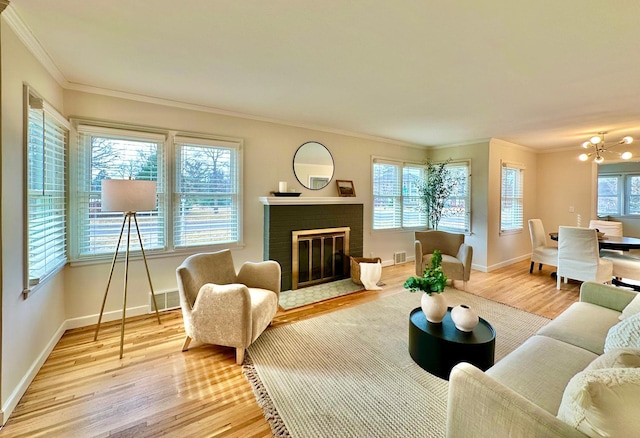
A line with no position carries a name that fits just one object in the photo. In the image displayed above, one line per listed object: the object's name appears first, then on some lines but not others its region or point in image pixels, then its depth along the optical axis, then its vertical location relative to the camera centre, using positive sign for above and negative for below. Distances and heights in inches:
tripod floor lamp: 96.3 +4.9
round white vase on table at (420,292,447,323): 88.4 -29.5
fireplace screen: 162.6 -27.0
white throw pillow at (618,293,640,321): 72.2 -24.6
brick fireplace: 154.6 -5.8
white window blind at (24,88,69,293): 82.0 +6.1
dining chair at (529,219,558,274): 185.1 -24.4
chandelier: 154.8 +38.2
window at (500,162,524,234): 215.8 +11.1
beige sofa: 40.2 -31.4
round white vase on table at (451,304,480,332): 83.5 -31.7
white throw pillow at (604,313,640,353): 56.7 -25.3
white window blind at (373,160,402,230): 209.8 +12.7
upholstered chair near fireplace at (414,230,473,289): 161.6 -24.3
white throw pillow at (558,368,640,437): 32.6 -23.1
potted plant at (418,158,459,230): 217.9 +17.8
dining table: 153.8 -16.3
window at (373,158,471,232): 211.2 +10.8
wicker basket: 168.4 -32.2
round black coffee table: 77.7 -38.0
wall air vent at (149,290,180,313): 129.7 -42.1
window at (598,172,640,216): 271.0 +19.1
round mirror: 171.9 +28.6
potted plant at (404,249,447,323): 88.3 -25.1
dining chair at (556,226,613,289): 149.2 -24.4
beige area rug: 66.9 -49.0
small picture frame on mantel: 189.1 +16.0
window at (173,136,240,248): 135.0 +8.5
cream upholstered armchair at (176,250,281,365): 88.9 -32.2
